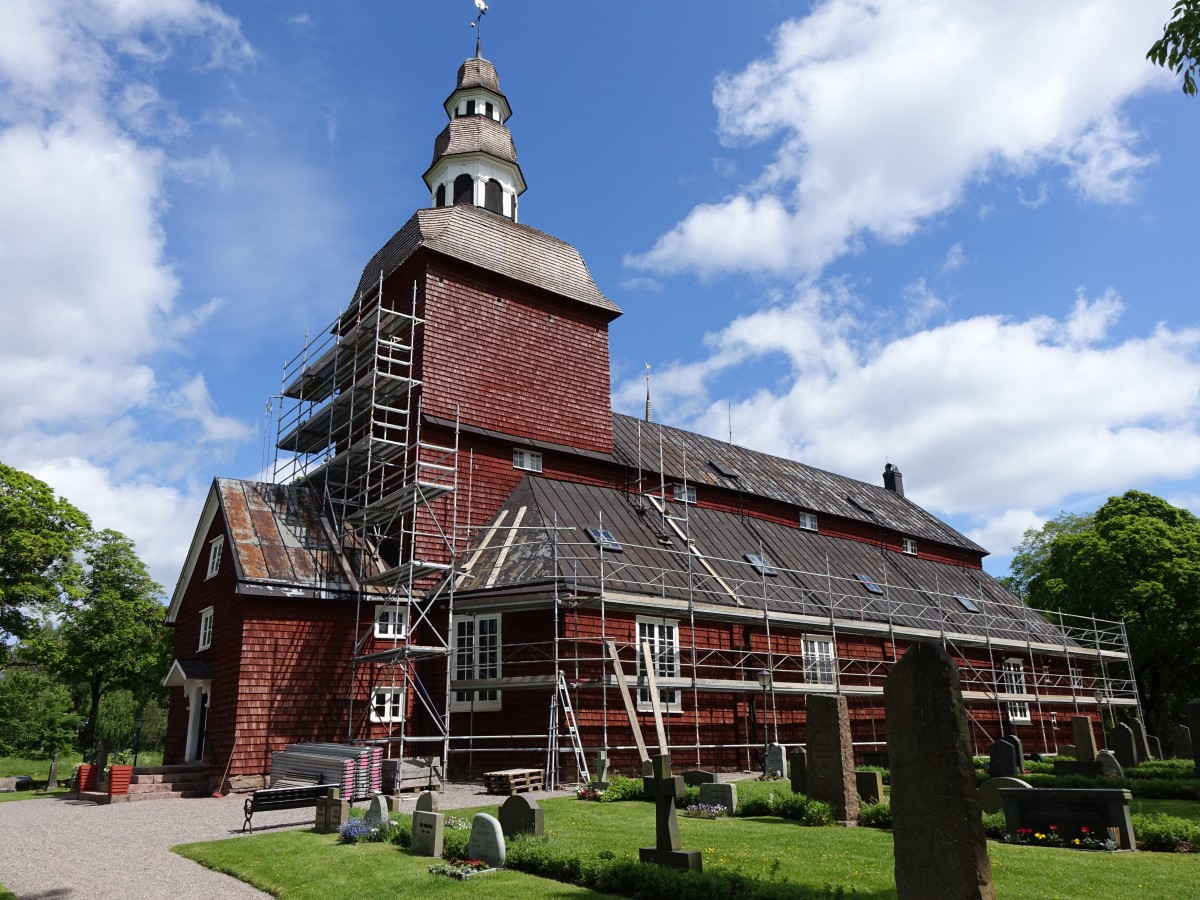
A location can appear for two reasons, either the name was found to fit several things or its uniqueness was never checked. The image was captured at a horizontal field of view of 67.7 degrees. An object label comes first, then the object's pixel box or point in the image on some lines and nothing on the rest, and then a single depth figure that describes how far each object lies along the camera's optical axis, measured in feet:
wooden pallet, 58.90
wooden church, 69.31
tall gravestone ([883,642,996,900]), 22.47
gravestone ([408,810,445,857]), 38.81
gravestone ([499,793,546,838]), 38.96
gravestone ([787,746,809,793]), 49.71
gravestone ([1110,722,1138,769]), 78.95
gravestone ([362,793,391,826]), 43.47
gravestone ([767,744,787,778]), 67.00
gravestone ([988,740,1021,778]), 56.65
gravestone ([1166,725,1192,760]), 88.43
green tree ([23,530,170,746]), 111.65
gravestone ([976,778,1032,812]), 42.19
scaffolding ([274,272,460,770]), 72.38
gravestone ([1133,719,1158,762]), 82.64
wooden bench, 47.42
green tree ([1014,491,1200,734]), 127.44
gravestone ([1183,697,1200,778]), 60.95
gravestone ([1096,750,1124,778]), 61.77
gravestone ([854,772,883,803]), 47.85
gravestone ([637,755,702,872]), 31.71
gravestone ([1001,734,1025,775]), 65.83
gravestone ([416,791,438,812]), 41.98
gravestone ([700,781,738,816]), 48.21
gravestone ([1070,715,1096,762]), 78.38
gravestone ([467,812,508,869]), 36.19
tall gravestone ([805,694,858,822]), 45.42
